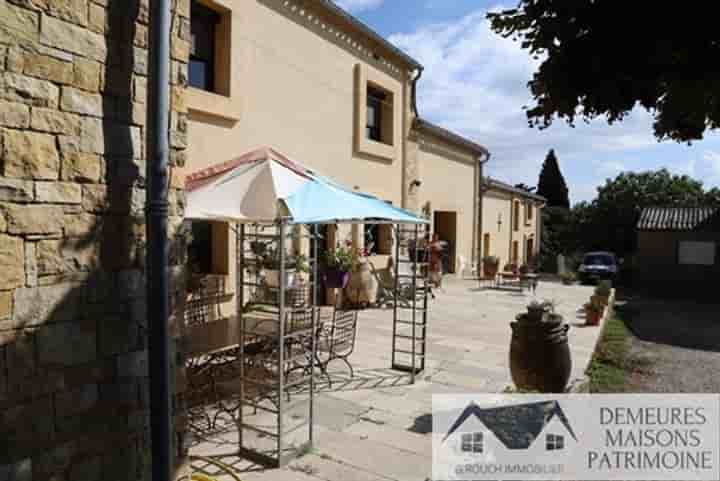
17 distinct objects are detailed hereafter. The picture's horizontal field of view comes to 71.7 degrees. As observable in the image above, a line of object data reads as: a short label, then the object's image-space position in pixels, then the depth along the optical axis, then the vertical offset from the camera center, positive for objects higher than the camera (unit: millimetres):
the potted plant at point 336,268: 10188 -600
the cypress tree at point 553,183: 42375 +4999
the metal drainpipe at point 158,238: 2716 -6
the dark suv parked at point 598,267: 22375 -1189
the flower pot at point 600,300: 11316 -1341
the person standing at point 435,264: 14438 -716
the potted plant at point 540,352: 4570 -1029
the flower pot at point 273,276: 5453 -427
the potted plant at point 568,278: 20828 -1567
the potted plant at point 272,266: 5273 -320
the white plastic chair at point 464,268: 17984 -1024
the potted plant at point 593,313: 10766 -1562
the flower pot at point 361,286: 10961 -1036
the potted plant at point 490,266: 18311 -938
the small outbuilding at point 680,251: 20875 -378
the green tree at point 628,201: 29516 +2611
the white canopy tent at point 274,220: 3932 +147
